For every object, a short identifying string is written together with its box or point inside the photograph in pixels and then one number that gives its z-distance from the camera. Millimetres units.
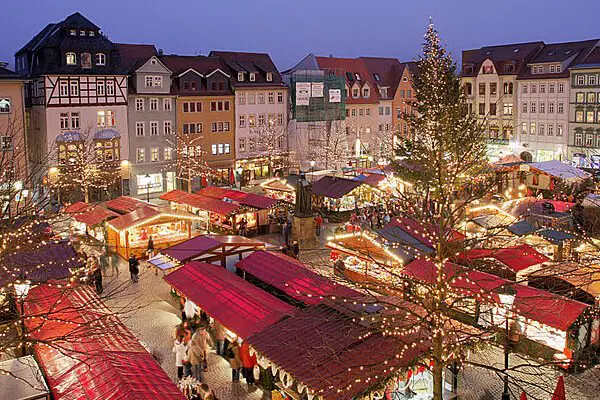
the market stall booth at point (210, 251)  20016
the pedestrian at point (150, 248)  24869
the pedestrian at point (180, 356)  14555
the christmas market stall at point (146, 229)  26234
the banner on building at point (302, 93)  52625
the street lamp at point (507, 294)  13047
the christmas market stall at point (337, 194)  34219
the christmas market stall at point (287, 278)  15820
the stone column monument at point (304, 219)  27422
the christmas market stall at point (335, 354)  11141
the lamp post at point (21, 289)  11922
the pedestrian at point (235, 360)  14367
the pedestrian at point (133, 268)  22562
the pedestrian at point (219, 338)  16031
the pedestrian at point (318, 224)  29778
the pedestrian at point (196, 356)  14438
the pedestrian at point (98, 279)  21133
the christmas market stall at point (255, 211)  30516
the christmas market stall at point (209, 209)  29922
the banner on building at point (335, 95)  54156
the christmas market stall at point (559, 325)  14844
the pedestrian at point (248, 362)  14258
